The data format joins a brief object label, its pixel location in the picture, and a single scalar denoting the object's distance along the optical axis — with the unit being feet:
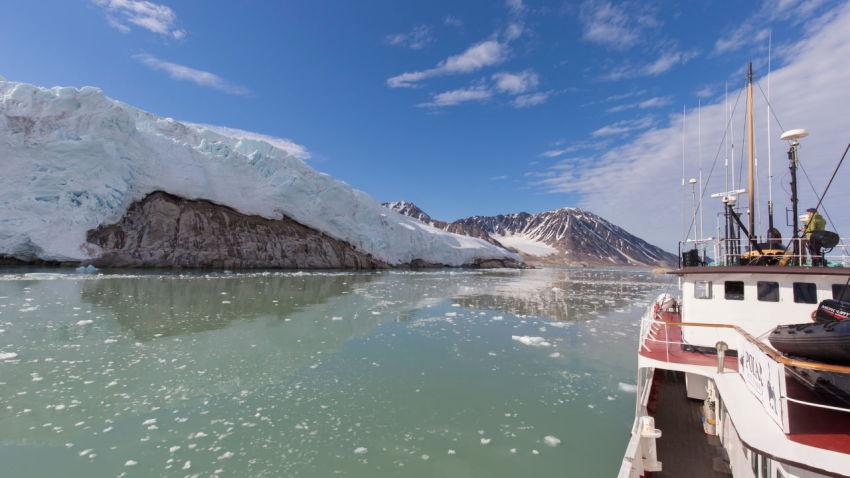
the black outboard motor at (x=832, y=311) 16.28
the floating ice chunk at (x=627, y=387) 27.02
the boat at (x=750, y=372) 11.16
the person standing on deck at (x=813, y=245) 22.77
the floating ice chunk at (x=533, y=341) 39.83
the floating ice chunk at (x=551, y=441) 19.03
